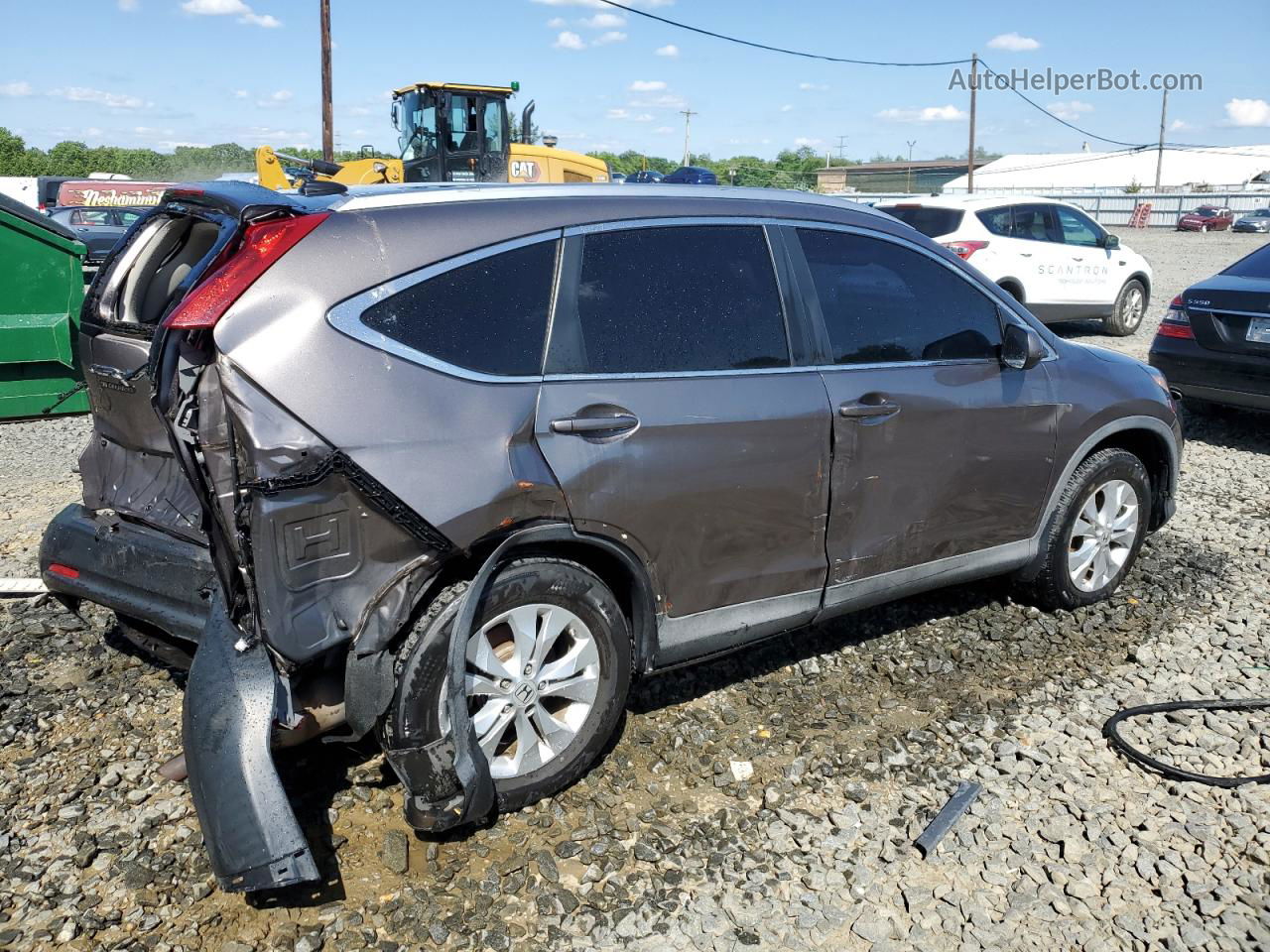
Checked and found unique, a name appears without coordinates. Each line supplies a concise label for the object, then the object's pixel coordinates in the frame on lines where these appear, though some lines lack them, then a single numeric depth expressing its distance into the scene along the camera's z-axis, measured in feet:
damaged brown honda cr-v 9.02
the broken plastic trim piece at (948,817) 10.17
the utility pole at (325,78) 78.84
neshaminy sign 103.09
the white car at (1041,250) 39.27
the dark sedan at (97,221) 76.01
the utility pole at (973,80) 153.58
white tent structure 286.87
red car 150.10
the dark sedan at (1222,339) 24.16
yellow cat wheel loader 51.62
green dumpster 22.77
